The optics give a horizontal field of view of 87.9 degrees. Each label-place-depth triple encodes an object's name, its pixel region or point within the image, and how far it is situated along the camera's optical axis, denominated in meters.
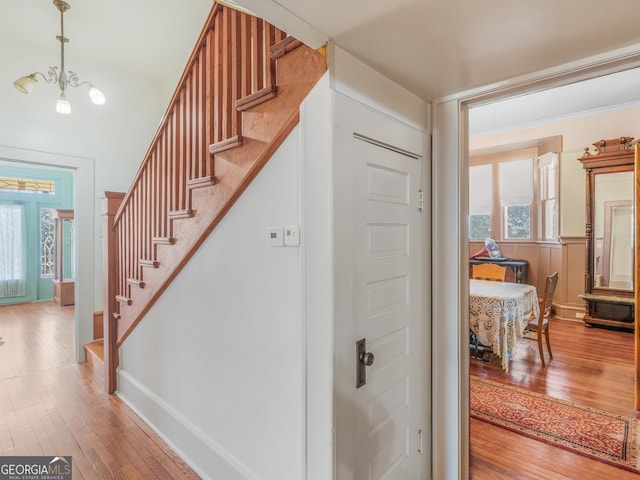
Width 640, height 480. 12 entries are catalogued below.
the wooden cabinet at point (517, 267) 5.55
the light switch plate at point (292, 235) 1.34
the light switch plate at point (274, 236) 1.42
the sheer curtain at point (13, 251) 6.66
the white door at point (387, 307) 1.29
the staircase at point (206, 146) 1.42
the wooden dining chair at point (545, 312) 3.23
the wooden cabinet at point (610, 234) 4.23
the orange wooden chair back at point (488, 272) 4.21
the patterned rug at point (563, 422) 2.07
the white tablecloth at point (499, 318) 2.96
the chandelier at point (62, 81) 2.83
